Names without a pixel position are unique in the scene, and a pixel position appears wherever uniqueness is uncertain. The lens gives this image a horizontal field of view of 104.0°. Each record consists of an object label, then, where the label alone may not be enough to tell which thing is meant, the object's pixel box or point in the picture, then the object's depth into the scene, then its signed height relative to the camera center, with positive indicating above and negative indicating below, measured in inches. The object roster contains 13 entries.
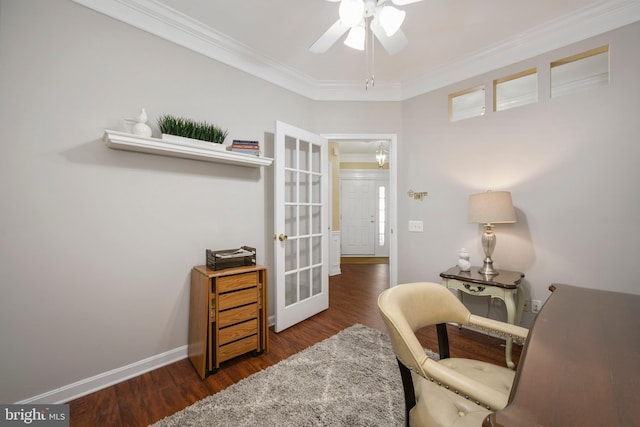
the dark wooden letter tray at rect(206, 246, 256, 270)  78.0 -14.7
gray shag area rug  55.9 -46.3
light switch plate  116.4 -6.7
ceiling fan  55.2 +45.2
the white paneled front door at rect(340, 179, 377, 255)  249.9 -3.7
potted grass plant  73.4 +25.0
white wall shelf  62.5 +18.0
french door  99.2 -5.1
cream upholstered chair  32.6 -21.7
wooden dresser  72.4 -31.6
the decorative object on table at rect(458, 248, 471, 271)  91.5 -18.1
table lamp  81.7 -0.3
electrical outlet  86.0 -32.1
